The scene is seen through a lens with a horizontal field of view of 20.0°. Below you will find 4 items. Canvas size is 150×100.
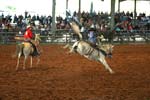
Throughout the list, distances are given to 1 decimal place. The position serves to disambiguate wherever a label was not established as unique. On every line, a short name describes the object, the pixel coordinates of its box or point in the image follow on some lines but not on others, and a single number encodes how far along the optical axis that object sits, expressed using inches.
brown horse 671.8
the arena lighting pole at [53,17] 1385.3
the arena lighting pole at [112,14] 1478.8
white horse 617.6
